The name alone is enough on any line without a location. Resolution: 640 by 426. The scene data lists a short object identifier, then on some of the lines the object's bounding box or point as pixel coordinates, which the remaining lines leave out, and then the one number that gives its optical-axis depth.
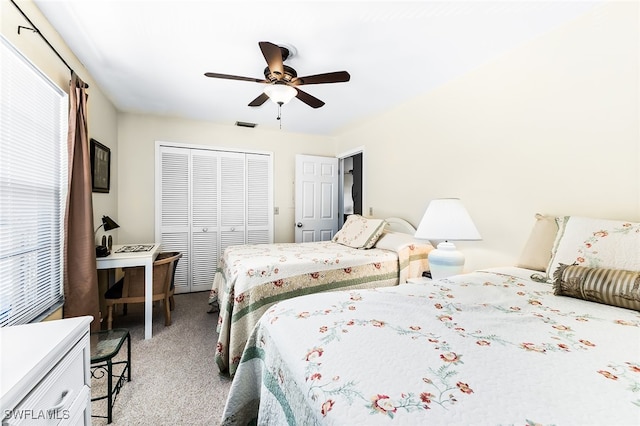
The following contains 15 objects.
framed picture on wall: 2.73
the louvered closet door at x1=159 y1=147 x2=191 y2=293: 3.87
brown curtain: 2.09
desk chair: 2.60
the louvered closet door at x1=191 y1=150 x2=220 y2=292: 4.02
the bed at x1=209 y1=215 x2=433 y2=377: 2.05
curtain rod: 1.56
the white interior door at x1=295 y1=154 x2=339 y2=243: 4.52
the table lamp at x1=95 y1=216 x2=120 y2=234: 2.85
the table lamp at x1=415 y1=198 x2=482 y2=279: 2.07
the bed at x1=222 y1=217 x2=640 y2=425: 0.60
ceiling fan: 1.91
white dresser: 0.67
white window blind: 1.52
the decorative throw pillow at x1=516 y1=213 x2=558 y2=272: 1.75
